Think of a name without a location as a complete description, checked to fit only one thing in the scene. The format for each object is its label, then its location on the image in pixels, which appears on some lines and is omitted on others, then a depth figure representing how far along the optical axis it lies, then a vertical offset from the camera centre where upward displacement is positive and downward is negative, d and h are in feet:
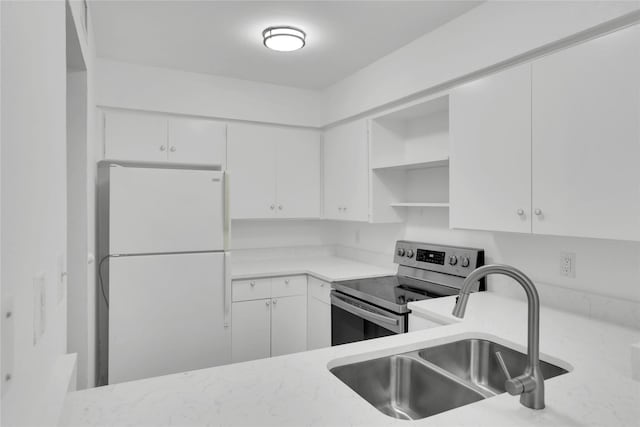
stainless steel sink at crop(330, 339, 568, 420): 4.27 -1.88
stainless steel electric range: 7.31 -1.59
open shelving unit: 9.00 +1.29
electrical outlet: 6.32 -0.84
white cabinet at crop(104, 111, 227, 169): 9.57 +1.87
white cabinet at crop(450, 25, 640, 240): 4.80 +0.94
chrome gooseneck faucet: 3.21 -1.08
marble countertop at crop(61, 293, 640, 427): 3.09 -1.58
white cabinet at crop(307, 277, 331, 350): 9.34 -2.49
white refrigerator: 7.66 -1.25
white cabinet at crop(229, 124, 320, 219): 10.86 +1.16
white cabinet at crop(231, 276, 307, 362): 9.56 -2.59
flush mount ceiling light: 7.72 +3.44
